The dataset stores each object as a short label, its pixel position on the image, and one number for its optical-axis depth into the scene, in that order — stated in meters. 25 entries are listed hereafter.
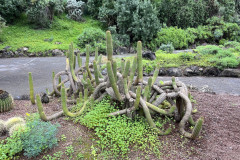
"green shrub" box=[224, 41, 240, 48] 12.20
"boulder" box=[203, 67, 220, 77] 8.88
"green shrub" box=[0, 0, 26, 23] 14.09
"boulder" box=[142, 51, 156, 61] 9.86
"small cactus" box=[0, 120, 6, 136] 3.29
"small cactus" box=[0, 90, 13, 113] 4.40
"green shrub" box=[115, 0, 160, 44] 13.66
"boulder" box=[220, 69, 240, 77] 8.60
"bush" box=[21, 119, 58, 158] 2.77
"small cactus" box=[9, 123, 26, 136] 2.95
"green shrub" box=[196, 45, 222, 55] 10.40
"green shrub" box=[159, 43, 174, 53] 12.15
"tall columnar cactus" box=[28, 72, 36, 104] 4.39
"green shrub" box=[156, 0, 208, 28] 17.19
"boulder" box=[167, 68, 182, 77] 8.79
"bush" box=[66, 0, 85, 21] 16.85
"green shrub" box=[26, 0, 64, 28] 14.25
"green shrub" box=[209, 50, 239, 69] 8.78
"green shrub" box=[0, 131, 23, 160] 2.71
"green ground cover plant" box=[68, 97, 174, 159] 3.00
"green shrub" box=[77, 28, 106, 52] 13.62
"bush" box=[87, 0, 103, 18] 17.19
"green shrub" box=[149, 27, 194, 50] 14.68
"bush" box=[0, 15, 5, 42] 12.61
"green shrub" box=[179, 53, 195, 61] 9.84
